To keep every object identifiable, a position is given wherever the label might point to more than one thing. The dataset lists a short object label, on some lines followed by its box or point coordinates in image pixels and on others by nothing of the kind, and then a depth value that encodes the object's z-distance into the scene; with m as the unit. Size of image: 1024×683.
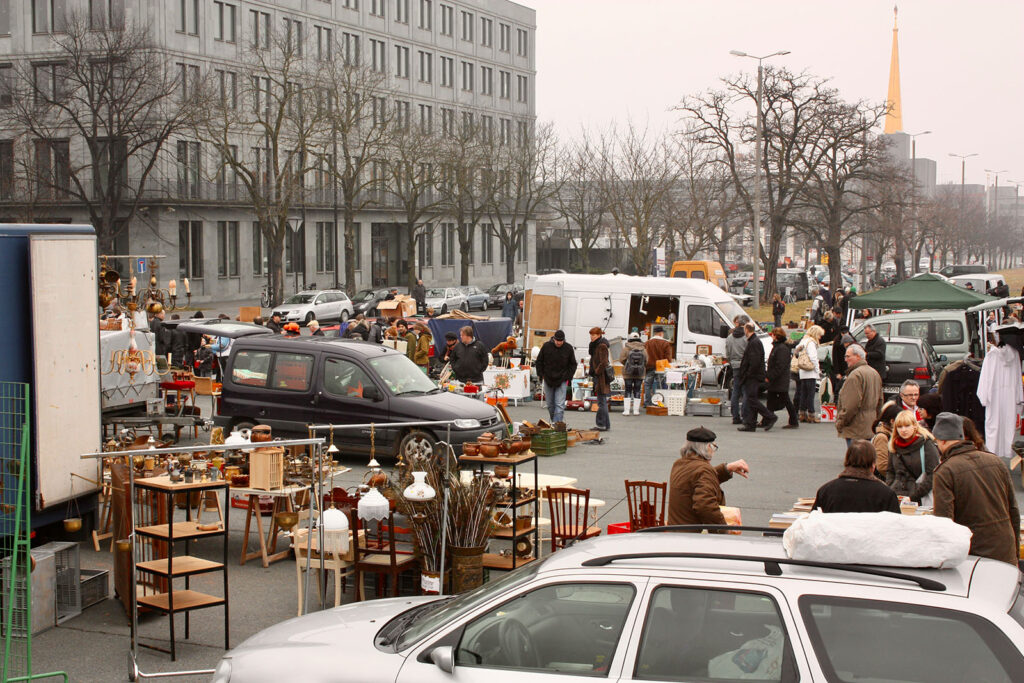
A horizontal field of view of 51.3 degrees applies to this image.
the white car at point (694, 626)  4.02
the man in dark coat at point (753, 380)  17.66
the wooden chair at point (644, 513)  8.98
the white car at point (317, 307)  44.03
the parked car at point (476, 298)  55.50
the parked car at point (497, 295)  57.70
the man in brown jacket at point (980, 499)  7.08
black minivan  14.46
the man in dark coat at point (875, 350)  17.98
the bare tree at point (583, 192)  61.72
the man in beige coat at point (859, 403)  13.49
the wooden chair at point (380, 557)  7.99
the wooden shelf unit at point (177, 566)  7.43
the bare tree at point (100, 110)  46.59
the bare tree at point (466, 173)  62.53
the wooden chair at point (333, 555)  8.28
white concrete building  54.00
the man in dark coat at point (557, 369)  17.50
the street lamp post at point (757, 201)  36.59
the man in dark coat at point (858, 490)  7.17
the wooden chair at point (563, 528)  9.05
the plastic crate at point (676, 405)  20.42
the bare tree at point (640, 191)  51.59
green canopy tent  22.64
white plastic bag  4.33
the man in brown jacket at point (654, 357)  20.98
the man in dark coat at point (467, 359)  18.38
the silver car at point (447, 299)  51.35
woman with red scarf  9.64
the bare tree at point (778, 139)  49.75
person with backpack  20.00
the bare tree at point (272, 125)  50.69
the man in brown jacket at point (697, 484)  7.77
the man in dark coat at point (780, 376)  17.52
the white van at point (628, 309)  23.20
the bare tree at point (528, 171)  65.06
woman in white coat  18.22
